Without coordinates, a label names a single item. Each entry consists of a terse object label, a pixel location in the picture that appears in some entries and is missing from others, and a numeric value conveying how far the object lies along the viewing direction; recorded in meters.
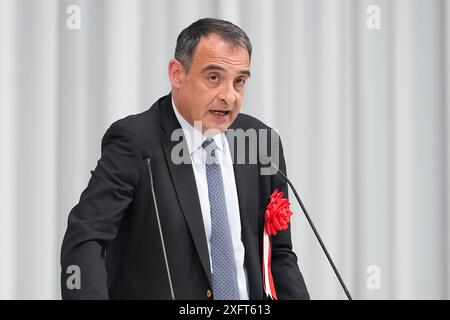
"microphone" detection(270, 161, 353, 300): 5.94
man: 6.06
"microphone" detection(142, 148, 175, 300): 5.99
